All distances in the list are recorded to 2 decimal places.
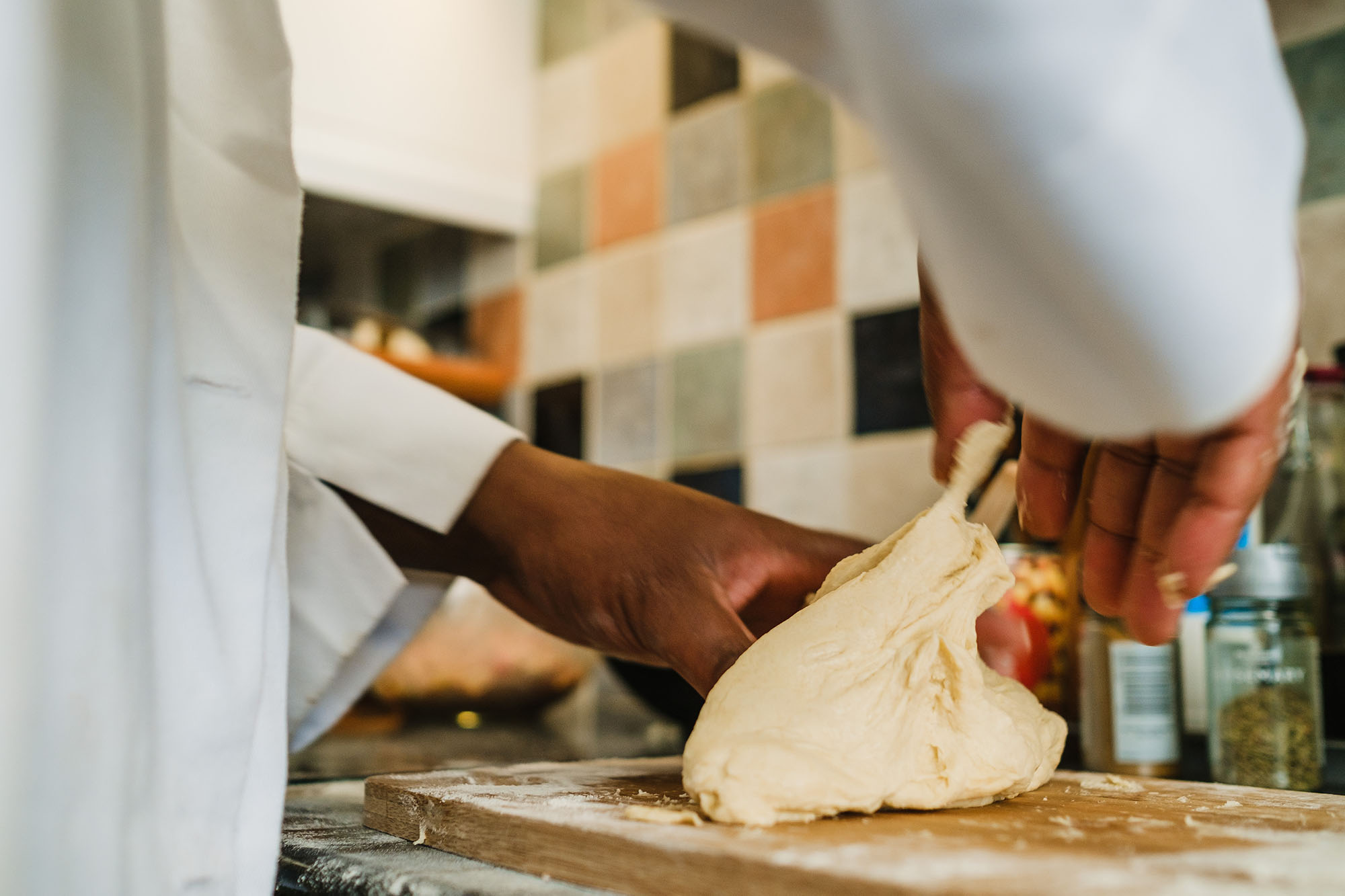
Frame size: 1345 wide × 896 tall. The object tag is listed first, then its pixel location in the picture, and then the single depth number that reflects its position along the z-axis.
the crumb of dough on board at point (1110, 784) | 0.64
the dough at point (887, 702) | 0.52
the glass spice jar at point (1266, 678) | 0.75
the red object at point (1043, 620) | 0.86
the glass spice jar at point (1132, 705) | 0.80
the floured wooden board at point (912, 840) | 0.40
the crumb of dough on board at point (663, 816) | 0.50
